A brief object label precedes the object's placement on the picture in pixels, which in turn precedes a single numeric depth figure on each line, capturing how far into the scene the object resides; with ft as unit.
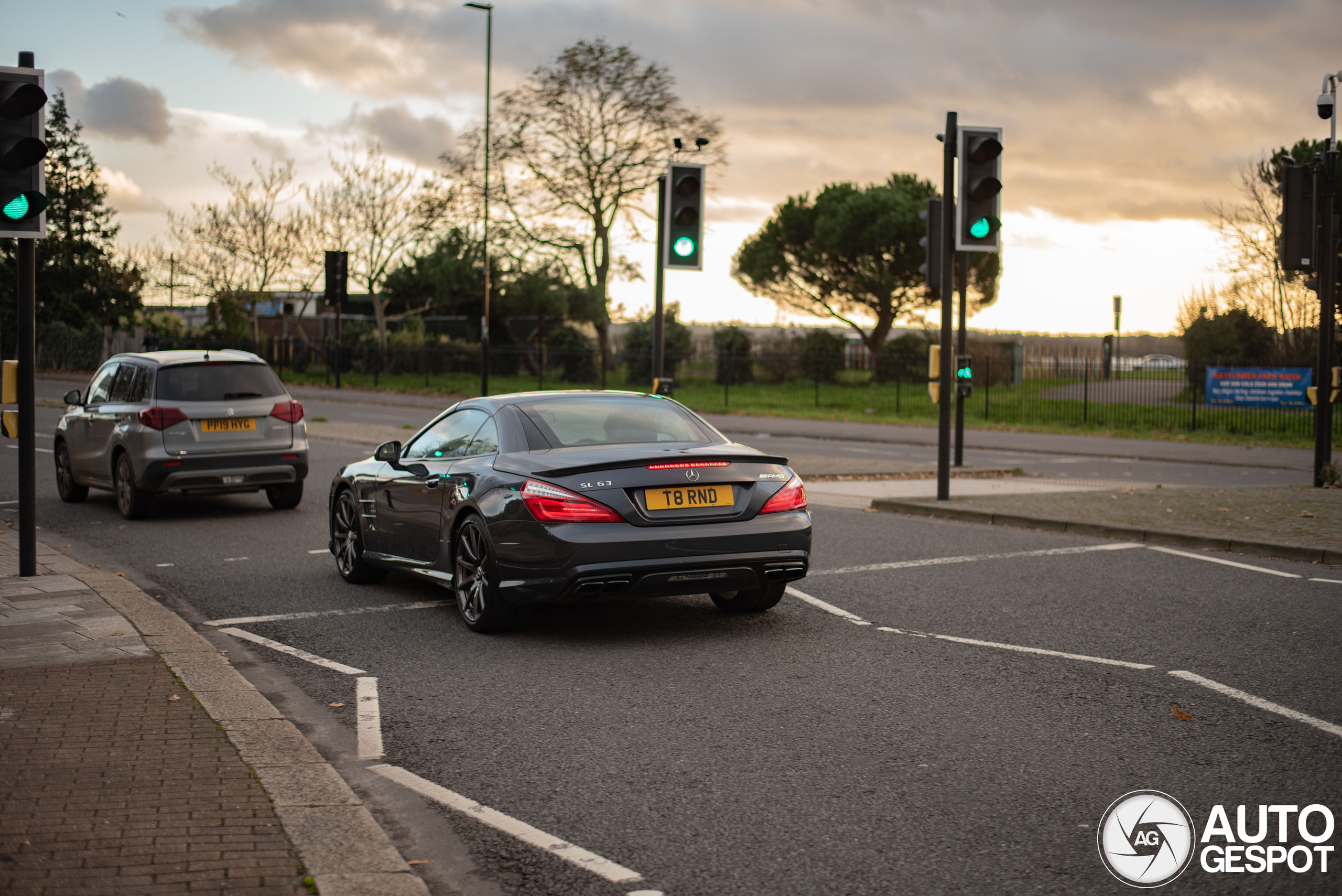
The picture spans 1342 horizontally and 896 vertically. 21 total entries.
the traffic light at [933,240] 50.80
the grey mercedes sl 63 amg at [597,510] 22.80
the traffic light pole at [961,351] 58.75
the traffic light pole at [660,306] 46.24
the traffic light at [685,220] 45.60
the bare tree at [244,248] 171.42
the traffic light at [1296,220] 49.01
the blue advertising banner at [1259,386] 90.12
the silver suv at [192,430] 41.63
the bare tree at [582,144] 143.95
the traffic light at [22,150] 27.45
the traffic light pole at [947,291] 43.73
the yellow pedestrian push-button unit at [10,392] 29.48
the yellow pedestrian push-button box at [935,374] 45.62
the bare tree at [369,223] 167.84
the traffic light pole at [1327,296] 49.52
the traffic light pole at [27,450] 28.71
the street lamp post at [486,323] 116.67
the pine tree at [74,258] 191.21
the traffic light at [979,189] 42.55
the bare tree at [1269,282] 107.04
